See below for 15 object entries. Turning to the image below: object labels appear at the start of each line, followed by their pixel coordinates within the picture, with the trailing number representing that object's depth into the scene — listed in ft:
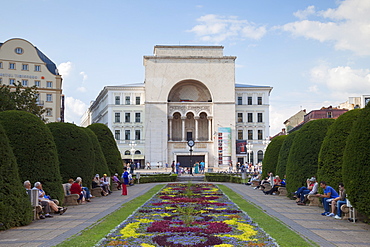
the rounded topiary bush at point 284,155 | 75.87
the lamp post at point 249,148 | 210.38
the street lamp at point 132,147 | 224.88
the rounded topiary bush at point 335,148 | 51.55
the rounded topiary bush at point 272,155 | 93.40
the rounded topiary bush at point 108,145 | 96.12
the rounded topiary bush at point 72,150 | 66.69
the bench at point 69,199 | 60.80
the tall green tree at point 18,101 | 107.95
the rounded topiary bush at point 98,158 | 81.19
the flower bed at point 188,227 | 31.99
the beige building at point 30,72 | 198.59
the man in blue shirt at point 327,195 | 48.78
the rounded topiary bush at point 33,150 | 50.70
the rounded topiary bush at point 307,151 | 62.85
